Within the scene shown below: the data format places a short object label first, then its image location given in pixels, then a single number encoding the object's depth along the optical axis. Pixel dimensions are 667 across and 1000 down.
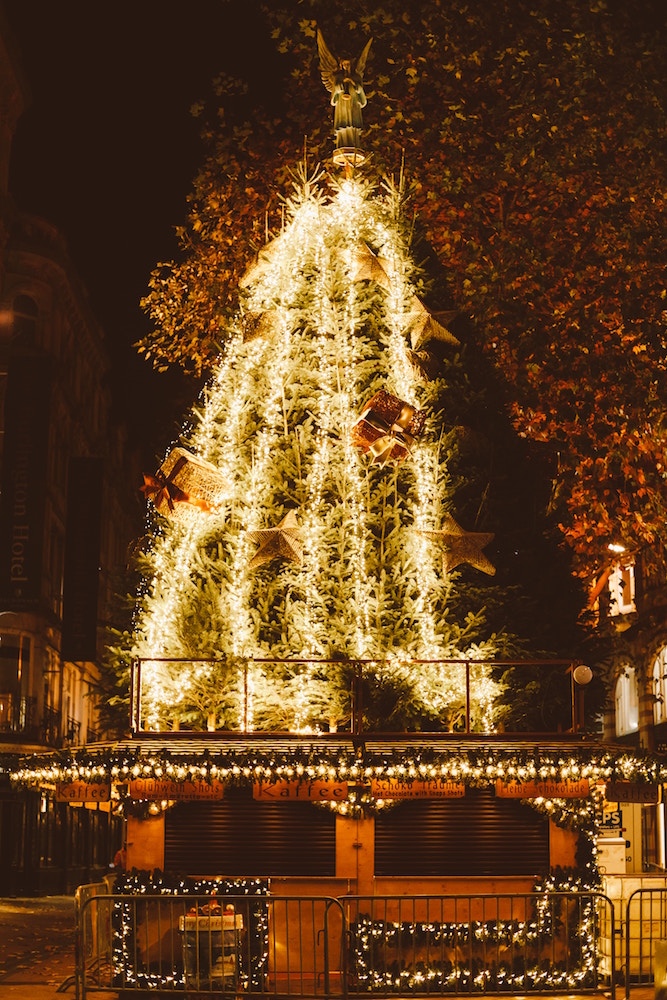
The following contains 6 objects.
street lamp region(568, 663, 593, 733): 15.12
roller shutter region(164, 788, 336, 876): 15.66
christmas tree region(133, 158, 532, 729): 16.31
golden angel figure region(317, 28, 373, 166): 19.25
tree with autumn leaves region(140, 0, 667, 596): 22.16
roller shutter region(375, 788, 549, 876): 15.73
